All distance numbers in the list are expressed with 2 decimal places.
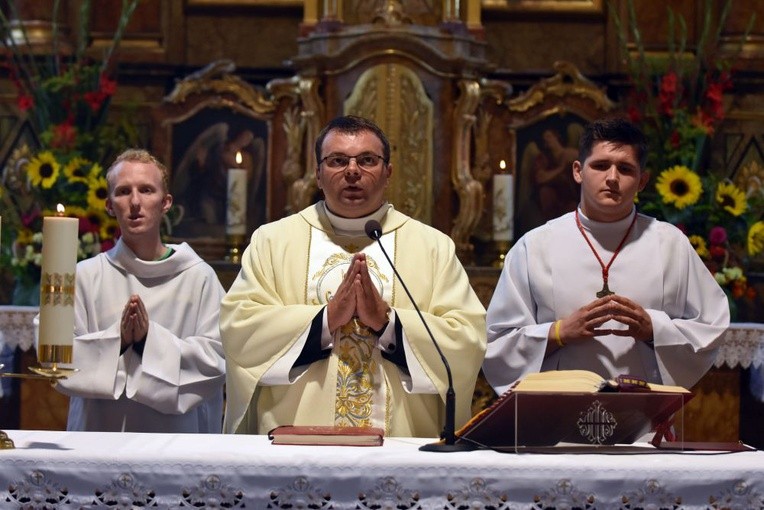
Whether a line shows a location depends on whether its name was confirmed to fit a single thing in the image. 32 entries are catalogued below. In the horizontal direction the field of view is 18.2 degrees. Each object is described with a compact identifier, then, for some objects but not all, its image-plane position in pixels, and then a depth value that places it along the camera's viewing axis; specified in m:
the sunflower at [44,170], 12.96
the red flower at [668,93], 13.45
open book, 6.39
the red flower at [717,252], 12.43
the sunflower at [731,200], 12.59
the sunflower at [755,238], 12.59
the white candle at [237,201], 13.13
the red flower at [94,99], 13.60
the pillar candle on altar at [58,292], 6.36
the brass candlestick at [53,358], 6.34
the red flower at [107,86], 13.65
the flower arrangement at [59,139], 12.65
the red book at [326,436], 6.68
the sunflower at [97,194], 12.58
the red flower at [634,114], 13.73
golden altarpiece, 13.43
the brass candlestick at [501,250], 13.28
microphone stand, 6.54
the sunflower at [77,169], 12.87
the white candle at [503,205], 13.02
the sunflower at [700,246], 12.38
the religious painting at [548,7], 15.36
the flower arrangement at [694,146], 12.49
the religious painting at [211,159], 14.30
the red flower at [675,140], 13.29
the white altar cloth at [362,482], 6.12
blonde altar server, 8.43
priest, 7.76
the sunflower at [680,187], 12.41
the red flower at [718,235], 12.39
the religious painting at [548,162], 14.17
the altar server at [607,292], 8.25
